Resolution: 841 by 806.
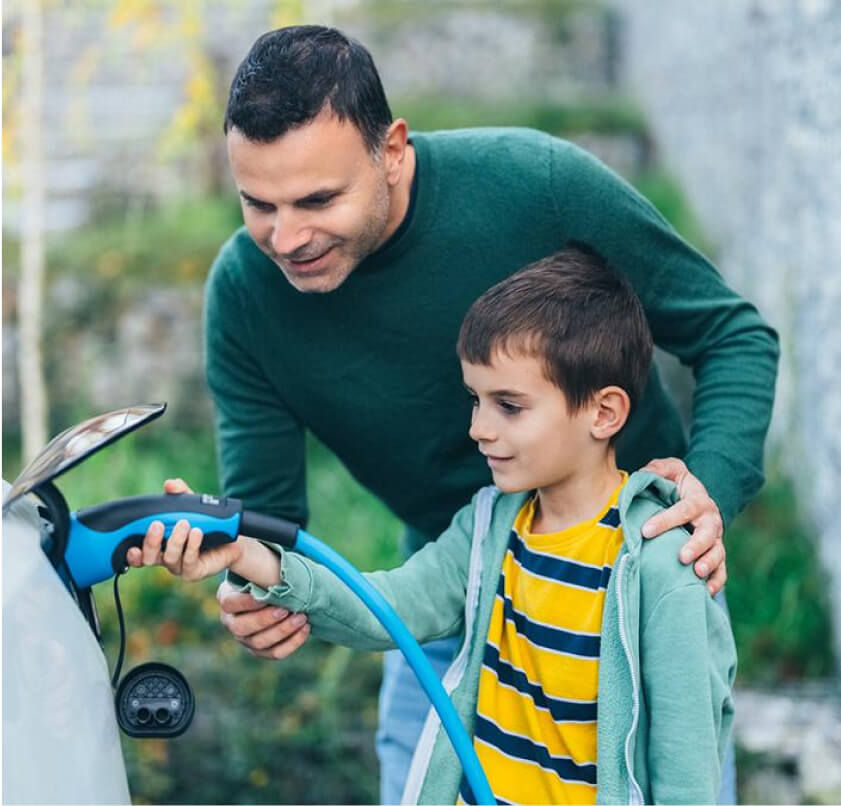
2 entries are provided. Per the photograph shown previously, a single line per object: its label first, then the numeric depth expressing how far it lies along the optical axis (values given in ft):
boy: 5.37
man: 6.15
